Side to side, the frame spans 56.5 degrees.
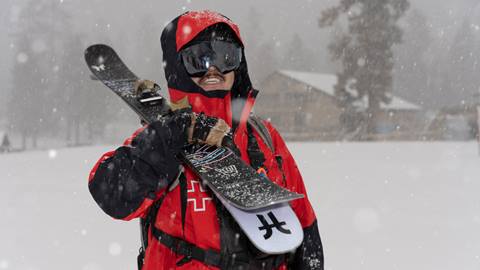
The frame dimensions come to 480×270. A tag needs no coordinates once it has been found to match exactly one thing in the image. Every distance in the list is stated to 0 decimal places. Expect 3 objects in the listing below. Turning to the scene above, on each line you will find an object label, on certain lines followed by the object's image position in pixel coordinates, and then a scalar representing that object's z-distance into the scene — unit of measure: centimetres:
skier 171
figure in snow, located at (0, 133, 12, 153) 2673
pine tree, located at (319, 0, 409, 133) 3462
